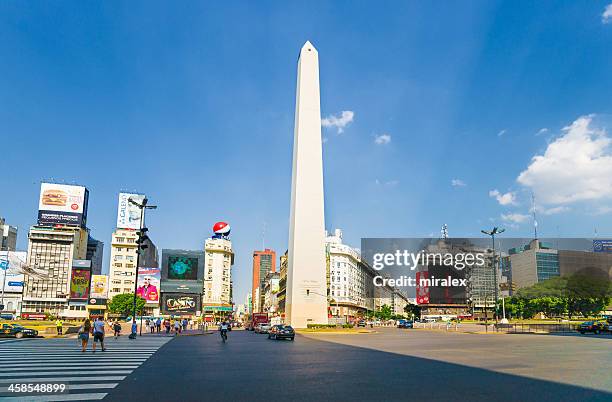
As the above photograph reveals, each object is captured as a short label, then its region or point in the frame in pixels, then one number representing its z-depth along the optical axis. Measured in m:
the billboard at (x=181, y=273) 126.88
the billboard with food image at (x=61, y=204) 113.69
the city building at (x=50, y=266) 118.38
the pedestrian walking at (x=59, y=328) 41.73
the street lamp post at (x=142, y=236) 32.38
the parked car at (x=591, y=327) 41.06
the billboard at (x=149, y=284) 115.88
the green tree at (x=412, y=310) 162.88
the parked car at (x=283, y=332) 34.50
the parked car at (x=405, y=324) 72.88
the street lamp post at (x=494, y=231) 54.56
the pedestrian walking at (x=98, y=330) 20.59
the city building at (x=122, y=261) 129.50
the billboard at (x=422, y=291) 191.16
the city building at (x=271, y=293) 151.44
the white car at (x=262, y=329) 52.04
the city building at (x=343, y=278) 119.44
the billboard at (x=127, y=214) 129.88
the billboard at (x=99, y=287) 117.56
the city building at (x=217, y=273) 149.62
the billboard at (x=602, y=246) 154.50
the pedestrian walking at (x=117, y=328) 34.34
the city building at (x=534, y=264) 149.38
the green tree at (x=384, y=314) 148.25
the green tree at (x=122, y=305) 104.94
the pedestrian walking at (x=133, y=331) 34.26
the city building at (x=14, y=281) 110.44
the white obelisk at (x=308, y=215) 53.75
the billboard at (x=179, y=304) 124.44
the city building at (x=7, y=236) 146.70
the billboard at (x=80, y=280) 116.12
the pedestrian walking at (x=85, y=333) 20.33
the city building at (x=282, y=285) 116.87
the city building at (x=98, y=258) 186.62
